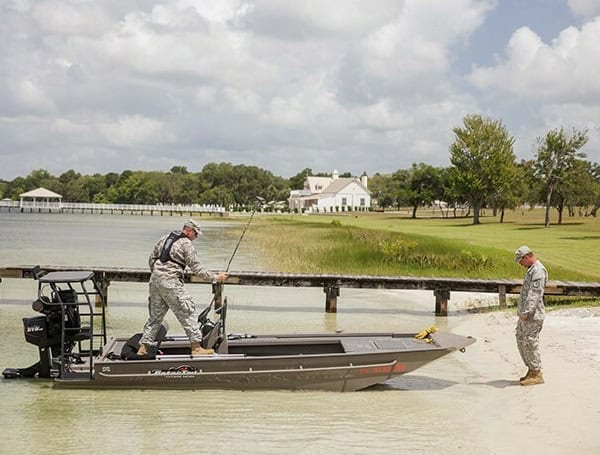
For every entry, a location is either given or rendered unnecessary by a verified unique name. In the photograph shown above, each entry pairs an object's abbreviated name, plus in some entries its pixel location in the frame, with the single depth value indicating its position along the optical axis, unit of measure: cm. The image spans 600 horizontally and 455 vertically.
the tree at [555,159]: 6650
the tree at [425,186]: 10662
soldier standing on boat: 1048
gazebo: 17862
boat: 1028
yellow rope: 1101
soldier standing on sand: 1026
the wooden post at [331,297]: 1939
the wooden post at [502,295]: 1861
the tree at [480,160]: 8112
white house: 14194
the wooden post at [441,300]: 1919
